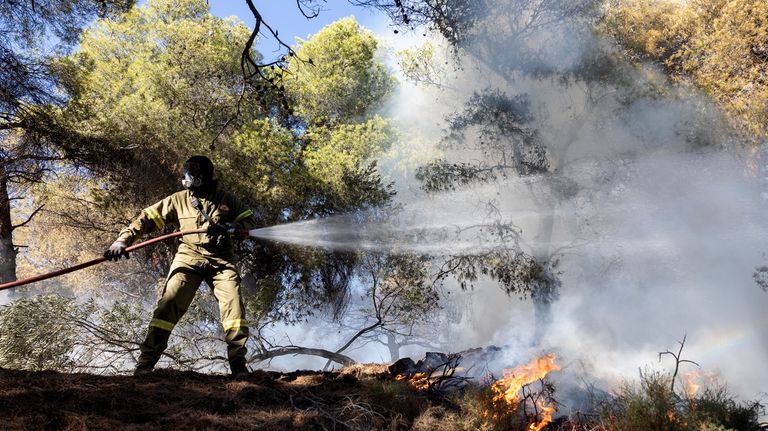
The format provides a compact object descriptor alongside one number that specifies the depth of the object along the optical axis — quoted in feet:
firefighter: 13.50
